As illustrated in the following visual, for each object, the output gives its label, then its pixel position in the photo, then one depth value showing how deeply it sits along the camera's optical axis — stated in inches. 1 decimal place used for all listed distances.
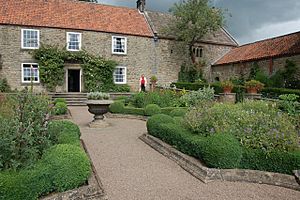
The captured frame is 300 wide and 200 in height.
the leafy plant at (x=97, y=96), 429.1
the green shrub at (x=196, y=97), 525.9
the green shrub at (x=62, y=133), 215.5
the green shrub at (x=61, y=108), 491.2
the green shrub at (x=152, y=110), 480.2
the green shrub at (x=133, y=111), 504.4
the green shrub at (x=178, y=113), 389.6
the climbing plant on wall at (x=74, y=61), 789.2
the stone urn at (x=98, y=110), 405.0
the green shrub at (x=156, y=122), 312.6
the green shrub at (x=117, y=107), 529.3
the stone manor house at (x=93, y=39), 772.0
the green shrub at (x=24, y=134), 155.7
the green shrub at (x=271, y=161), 195.5
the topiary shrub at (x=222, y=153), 199.0
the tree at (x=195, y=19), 893.2
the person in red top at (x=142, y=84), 890.7
